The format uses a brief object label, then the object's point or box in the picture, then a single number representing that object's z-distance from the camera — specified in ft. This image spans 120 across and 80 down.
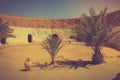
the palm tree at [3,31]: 65.68
